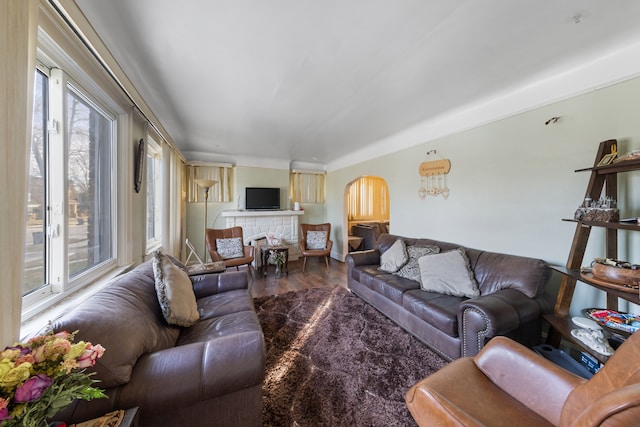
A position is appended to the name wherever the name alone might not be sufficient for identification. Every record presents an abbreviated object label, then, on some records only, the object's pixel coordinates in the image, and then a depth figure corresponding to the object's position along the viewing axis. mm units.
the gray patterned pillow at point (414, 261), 2549
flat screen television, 4918
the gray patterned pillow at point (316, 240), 4613
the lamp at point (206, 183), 3835
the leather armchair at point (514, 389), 805
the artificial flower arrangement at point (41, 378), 550
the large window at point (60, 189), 1227
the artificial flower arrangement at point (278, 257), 3969
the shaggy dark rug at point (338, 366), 1334
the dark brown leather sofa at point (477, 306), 1537
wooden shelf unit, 1523
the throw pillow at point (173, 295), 1450
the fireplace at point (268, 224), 4721
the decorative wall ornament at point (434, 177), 2834
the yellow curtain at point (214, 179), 4578
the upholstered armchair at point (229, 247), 3750
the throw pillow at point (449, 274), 2078
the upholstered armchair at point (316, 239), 4492
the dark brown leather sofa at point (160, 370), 881
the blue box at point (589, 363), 1397
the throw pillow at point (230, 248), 3873
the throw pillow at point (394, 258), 2707
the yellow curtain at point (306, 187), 5522
